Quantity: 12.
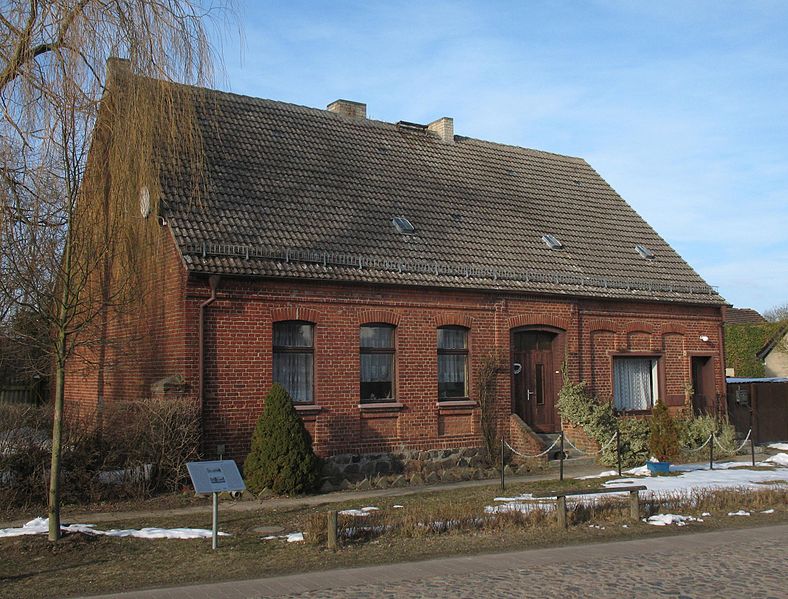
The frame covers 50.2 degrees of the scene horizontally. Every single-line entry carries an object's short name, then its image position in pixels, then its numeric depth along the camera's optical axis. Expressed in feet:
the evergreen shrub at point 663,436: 58.49
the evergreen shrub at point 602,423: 61.36
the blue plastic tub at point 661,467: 54.49
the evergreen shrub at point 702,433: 66.74
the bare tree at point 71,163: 33.27
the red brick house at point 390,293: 52.06
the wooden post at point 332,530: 32.73
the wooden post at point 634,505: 38.60
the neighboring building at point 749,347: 130.11
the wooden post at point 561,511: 36.87
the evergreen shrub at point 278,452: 47.44
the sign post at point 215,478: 32.17
